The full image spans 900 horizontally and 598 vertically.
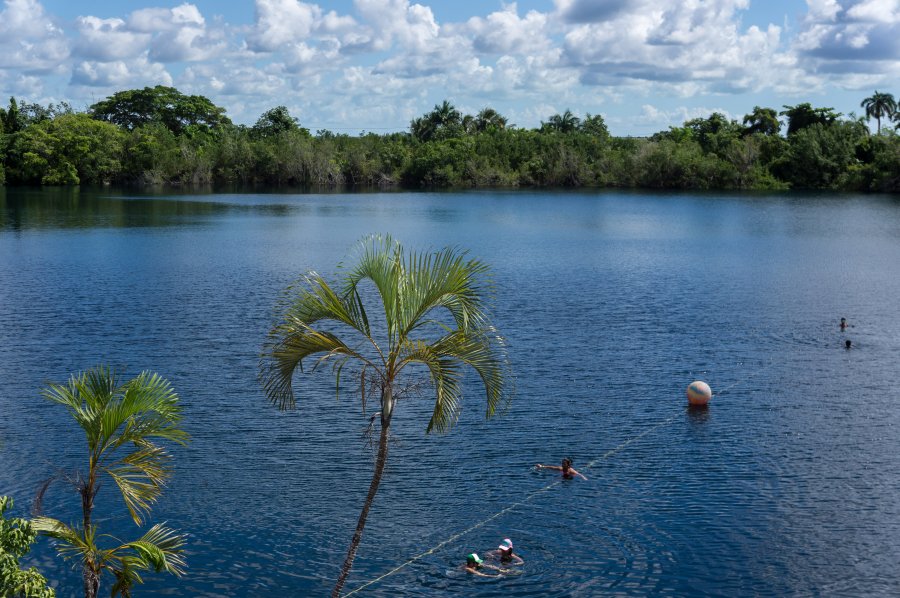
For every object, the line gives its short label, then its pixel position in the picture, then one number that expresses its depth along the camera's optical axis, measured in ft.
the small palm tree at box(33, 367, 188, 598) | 55.11
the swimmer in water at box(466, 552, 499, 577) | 79.25
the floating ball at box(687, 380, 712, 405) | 122.11
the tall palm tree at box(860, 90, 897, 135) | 628.28
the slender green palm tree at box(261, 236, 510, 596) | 59.88
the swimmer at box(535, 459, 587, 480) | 98.78
